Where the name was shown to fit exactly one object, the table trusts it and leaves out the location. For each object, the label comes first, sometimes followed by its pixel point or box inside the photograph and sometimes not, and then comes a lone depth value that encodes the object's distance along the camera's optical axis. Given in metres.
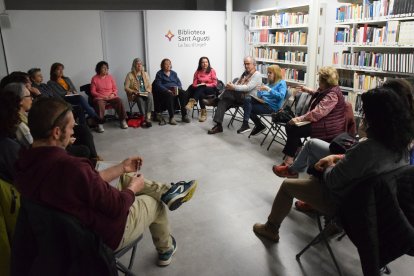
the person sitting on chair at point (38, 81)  4.98
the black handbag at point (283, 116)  4.39
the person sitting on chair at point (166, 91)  6.26
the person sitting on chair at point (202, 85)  6.38
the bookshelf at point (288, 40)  5.59
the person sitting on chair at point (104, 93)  5.91
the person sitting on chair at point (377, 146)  1.73
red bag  6.10
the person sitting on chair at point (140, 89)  6.20
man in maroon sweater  1.36
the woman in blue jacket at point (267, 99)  4.88
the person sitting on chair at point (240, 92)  5.31
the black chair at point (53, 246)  1.35
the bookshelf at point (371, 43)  3.99
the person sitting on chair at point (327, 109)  3.50
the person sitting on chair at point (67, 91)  5.38
